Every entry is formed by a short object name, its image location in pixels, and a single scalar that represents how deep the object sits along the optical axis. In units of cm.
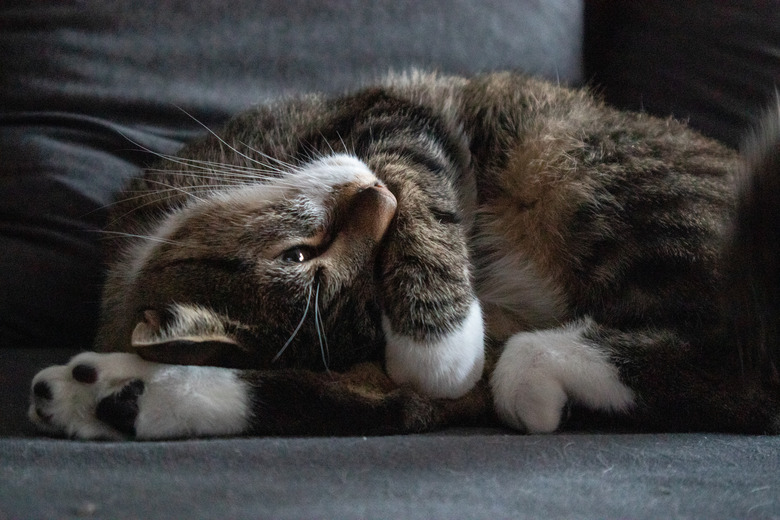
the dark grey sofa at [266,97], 80
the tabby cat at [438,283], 85
